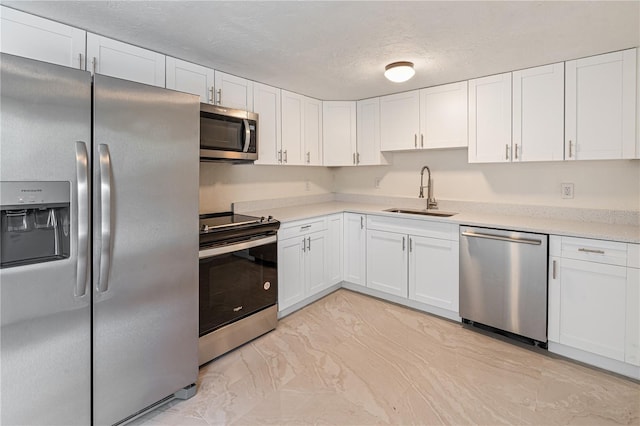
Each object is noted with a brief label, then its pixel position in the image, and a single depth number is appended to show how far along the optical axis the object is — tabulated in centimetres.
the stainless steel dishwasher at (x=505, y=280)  240
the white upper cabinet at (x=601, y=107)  229
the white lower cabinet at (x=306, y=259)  290
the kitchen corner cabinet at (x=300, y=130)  332
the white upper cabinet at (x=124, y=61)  200
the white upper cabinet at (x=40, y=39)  169
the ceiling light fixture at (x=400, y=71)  250
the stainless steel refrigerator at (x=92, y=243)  133
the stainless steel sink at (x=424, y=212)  334
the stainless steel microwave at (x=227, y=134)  238
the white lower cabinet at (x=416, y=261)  289
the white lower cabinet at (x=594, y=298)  207
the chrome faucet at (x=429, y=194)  355
